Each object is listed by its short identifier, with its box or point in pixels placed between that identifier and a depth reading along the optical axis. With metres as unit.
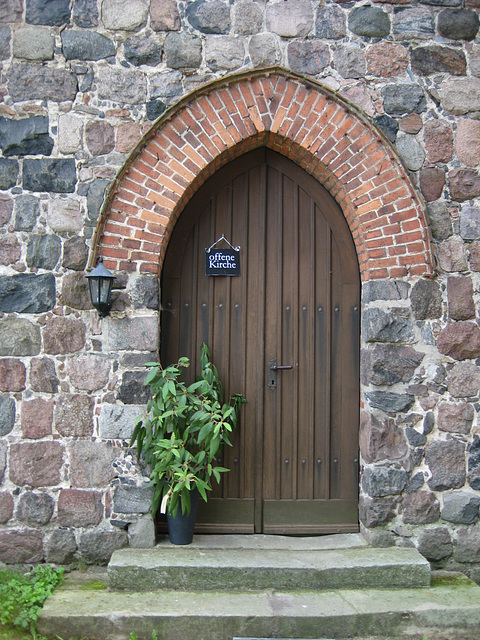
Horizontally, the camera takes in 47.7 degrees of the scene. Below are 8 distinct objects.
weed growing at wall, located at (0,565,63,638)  3.23
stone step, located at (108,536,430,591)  3.49
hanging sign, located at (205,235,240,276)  4.22
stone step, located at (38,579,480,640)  3.20
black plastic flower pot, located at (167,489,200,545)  3.79
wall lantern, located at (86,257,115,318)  3.67
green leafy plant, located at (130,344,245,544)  3.60
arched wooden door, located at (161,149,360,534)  4.19
